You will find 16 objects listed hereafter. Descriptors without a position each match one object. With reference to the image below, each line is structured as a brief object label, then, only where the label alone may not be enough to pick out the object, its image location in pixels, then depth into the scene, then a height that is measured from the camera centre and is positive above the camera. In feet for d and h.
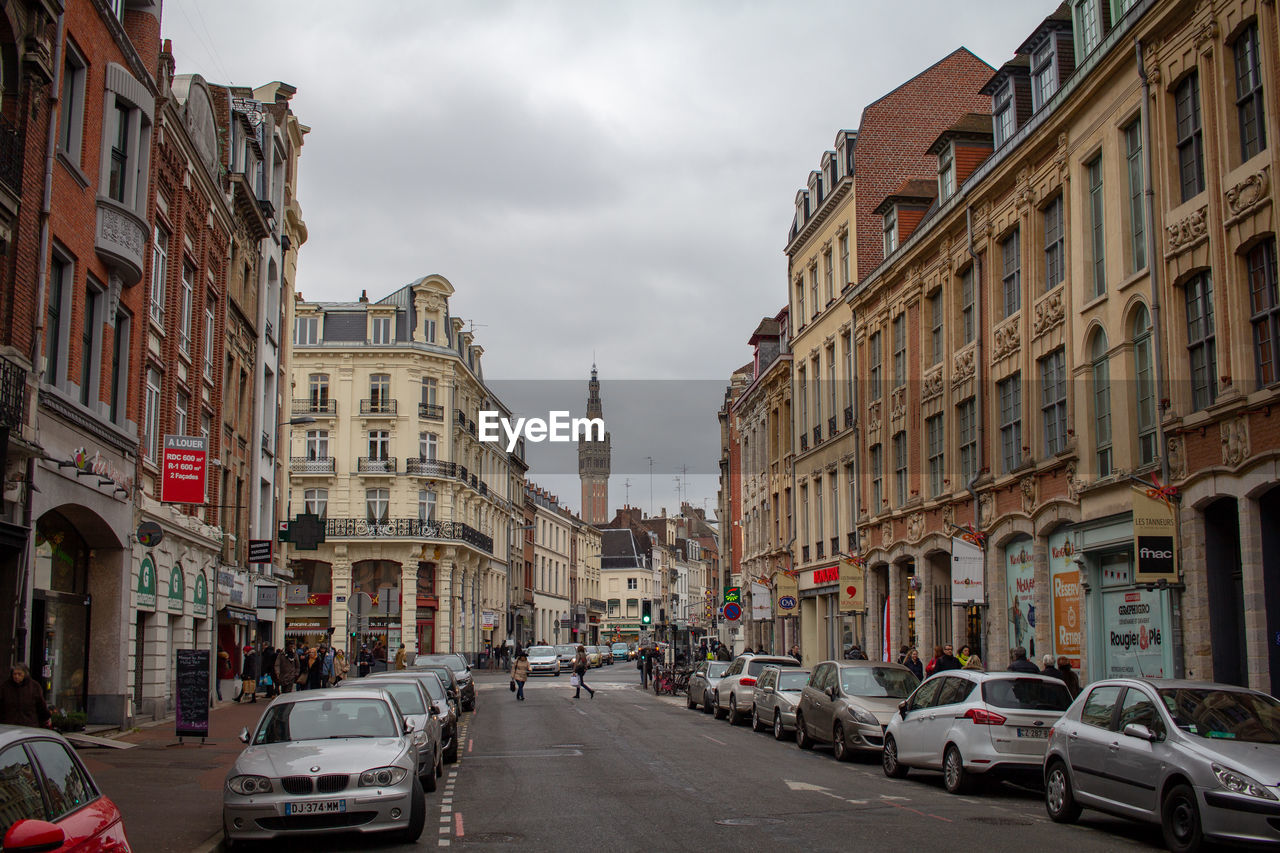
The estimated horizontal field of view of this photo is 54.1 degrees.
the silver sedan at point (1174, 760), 32.45 -4.51
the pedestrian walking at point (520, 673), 125.08 -7.29
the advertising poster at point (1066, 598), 76.43 +0.15
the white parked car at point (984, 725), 48.78 -4.94
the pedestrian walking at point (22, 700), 49.24 -3.96
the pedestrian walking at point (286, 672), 111.55 -6.34
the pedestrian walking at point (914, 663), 88.86 -4.44
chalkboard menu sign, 69.51 -5.34
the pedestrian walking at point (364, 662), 131.64 -6.78
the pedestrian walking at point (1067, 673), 66.90 -3.84
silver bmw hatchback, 35.83 -5.45
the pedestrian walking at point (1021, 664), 66.64 -3.42
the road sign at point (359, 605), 107.76 -0.46
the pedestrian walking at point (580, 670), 132.36 -7.32
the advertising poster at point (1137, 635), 65.26 -1.86
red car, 17.62 -3.19
